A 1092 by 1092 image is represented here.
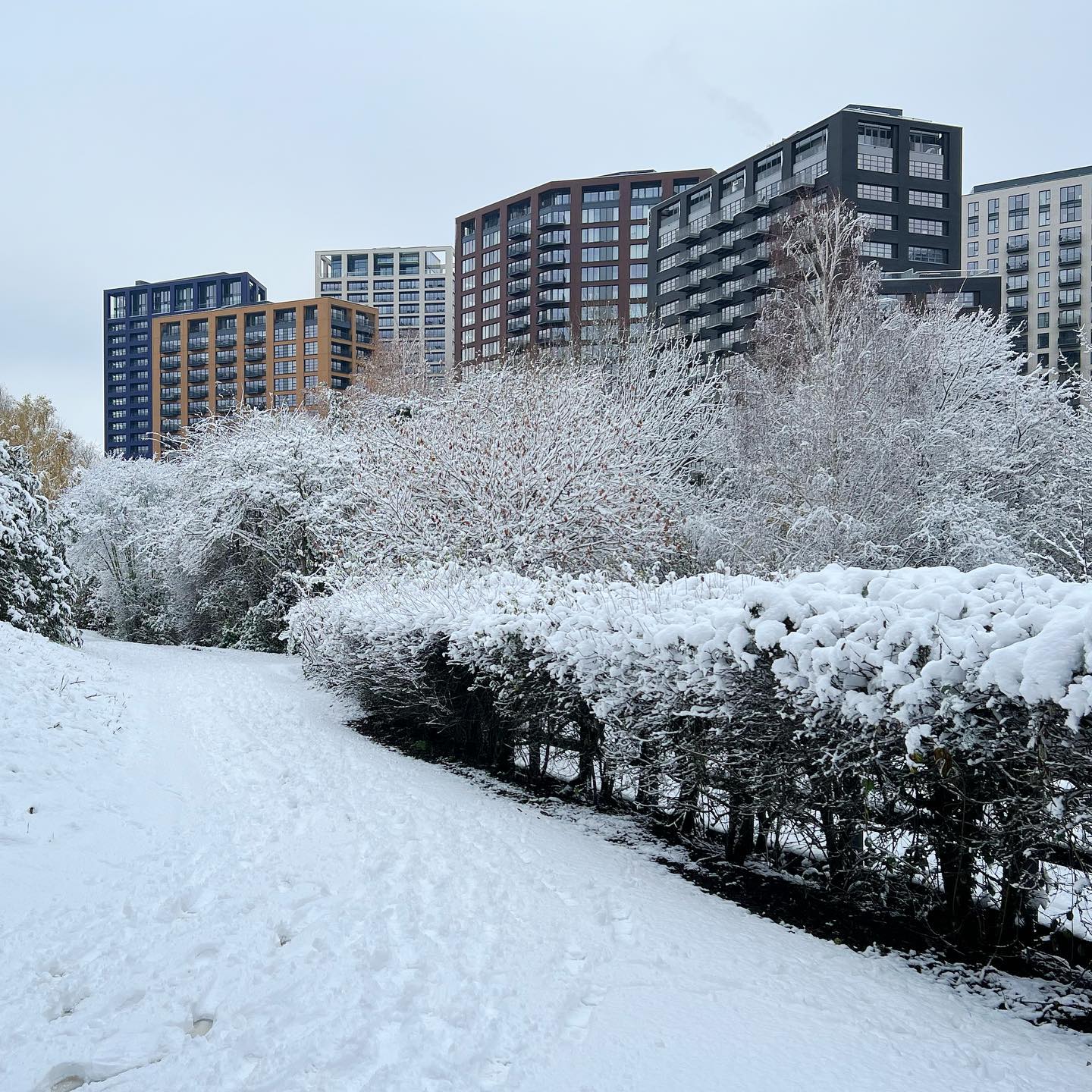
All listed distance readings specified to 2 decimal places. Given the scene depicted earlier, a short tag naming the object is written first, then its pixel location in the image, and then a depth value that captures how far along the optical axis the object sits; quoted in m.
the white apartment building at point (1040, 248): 101.19
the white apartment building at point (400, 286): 149.25
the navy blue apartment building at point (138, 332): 137.00
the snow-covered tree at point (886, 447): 17.09
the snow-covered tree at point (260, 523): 21.55
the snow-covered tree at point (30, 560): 15.29
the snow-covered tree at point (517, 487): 13.64
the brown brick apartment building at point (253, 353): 116.25
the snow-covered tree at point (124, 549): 26.48
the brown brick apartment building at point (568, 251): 99.62
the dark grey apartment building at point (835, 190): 60.16
